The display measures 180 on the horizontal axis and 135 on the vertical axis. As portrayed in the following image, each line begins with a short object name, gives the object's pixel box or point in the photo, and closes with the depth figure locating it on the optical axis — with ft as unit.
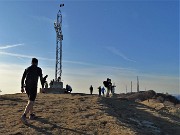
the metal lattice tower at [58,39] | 59.01
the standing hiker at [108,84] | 35.43
